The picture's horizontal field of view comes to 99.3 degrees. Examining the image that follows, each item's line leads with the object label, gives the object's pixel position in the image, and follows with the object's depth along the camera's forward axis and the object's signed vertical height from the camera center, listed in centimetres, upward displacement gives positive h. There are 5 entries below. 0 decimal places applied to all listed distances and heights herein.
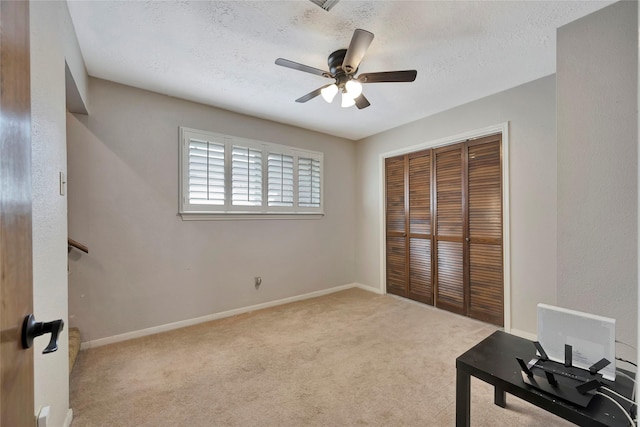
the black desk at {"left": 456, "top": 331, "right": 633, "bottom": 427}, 98 -72
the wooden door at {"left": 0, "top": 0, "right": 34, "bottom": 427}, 54 +0
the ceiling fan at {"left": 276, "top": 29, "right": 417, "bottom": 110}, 179 +103
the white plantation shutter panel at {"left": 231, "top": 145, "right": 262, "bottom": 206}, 335 +47
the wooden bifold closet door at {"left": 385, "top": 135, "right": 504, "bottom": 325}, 299 -19
